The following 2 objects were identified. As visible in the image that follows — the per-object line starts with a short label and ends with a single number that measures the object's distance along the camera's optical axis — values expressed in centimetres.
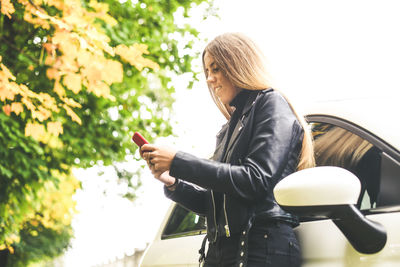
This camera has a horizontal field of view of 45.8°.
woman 161
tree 340
